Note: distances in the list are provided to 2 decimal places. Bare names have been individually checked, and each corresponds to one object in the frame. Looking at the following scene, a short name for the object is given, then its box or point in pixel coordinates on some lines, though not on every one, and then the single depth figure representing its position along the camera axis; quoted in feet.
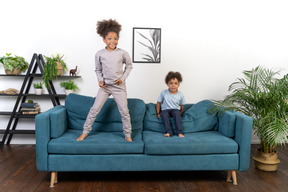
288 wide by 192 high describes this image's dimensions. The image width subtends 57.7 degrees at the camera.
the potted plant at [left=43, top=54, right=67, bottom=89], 11.74
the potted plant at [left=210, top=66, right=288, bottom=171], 8.55
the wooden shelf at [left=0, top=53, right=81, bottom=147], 11.86
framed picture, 12.55
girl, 8.87
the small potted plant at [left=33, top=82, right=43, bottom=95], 12.19
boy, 9.71
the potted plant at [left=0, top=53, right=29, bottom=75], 11.67
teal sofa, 8.09
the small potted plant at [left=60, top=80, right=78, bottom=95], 12.18
